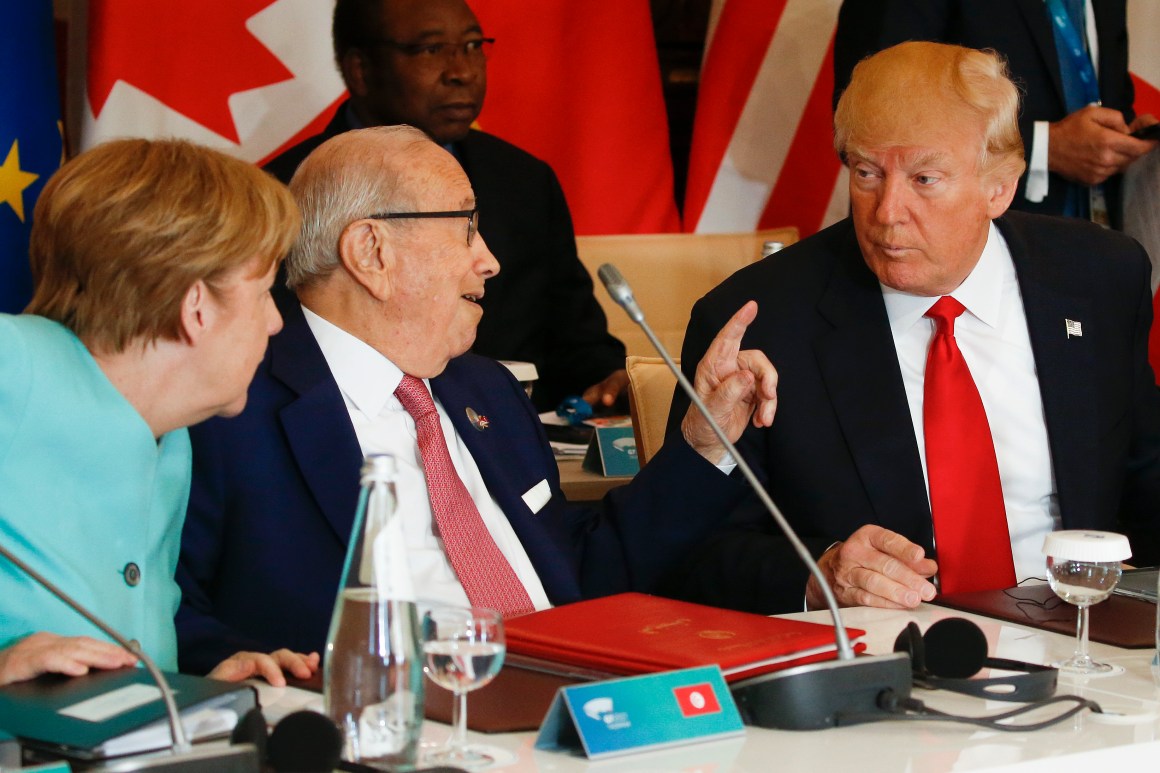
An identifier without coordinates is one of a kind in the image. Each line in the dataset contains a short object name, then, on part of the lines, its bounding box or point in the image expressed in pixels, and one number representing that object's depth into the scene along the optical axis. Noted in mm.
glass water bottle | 4194
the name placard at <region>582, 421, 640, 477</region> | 5914
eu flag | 7094
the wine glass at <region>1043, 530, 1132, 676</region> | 4579
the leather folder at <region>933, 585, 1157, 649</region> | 4705
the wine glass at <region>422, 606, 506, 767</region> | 4256
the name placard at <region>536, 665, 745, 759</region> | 4270
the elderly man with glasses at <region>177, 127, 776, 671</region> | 4898
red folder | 4422
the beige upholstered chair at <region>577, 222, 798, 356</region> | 7978
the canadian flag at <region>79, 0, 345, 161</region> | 8175
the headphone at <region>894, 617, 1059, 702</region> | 4422
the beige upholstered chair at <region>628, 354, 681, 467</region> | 5643
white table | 4254
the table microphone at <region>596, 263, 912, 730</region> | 4349
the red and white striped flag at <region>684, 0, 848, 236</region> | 9369
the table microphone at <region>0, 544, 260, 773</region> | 4061
